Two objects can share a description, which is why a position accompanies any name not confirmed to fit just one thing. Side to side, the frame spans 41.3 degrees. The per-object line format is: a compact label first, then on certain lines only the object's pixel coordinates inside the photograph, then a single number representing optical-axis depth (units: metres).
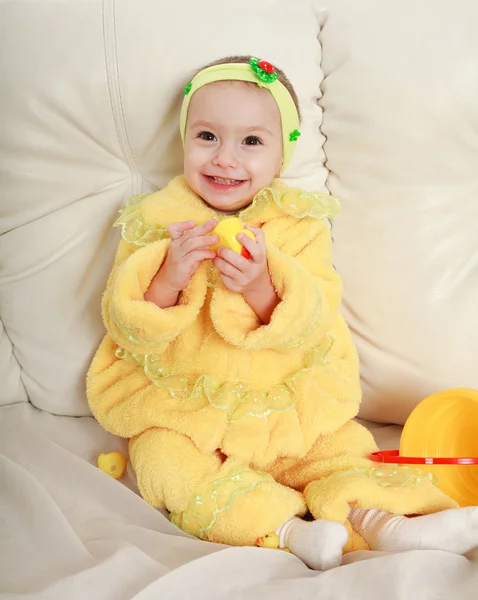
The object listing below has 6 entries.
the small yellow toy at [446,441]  1.10
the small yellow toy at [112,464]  1.17
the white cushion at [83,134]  1.21
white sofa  1.21
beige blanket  0.82
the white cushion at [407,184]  1.20
